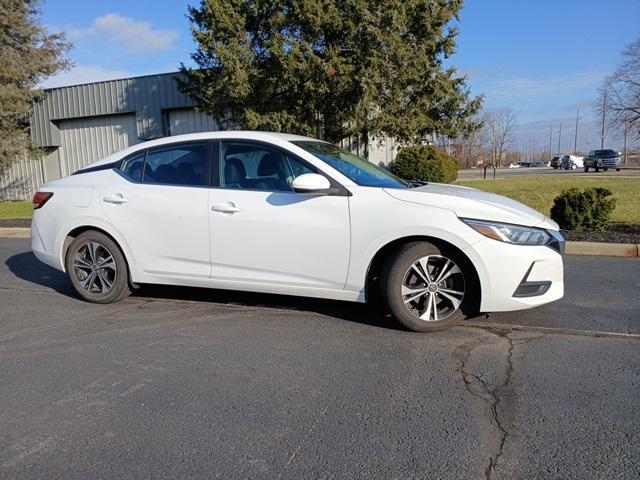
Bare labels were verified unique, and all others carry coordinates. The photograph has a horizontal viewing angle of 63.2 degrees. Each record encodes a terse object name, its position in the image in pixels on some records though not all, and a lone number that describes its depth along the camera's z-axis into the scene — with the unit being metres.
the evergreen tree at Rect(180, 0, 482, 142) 14.05
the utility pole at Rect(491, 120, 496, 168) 56.16
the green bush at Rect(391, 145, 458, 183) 16.52
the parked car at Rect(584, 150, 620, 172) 41.56
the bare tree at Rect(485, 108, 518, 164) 58.87
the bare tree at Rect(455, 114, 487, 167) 68.19
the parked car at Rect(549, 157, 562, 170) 63.07
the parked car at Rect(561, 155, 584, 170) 59.11
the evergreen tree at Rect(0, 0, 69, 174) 18.61
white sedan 4.11
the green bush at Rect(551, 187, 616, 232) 9.26
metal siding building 19.05
